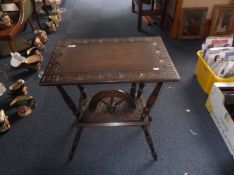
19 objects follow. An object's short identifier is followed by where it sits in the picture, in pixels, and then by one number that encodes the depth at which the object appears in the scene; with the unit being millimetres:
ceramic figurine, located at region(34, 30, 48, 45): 2764
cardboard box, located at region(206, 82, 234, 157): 1484
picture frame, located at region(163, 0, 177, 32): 2852
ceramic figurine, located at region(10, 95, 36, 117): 1749
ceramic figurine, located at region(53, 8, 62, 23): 3371
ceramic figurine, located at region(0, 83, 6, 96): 2006
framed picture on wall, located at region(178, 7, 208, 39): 2692
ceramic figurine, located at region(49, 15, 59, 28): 3152
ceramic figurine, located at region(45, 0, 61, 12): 3603
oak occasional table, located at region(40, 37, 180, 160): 1135
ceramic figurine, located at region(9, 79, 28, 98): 1844
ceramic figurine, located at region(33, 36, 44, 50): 2562
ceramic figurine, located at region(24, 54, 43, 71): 2238
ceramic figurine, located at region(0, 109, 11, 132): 1613
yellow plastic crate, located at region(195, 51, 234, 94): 1837
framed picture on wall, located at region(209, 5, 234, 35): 2680
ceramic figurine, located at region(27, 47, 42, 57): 2357
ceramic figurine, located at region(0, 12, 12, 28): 2359
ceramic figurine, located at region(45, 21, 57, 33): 3069
